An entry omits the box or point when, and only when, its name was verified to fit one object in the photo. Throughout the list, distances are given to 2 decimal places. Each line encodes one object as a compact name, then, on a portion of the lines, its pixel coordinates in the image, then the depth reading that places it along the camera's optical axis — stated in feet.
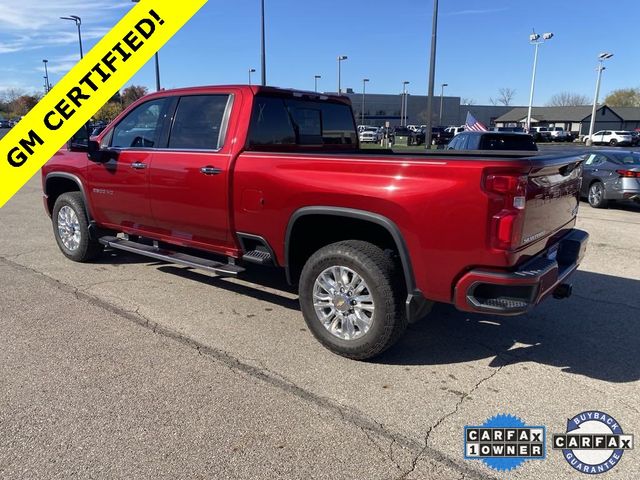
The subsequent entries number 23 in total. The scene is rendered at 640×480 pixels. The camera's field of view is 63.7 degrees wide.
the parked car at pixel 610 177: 36.63
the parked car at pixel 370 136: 182.23
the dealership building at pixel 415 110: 357.20
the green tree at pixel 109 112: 182.41
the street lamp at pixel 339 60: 211.57
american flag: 57.72
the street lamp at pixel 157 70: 79.99
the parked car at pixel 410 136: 149.79
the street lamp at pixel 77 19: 124.88
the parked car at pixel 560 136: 211.82
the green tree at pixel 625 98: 363.35
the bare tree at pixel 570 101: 431.02
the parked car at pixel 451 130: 179.28
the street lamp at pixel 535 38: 146.80
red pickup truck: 10.33
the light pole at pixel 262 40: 71.36
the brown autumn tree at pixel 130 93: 209.86
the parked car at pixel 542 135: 207.85
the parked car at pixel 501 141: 35.14
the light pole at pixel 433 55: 58.13
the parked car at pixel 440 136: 151.43
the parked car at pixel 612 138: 176.44
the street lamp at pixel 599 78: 162.30
